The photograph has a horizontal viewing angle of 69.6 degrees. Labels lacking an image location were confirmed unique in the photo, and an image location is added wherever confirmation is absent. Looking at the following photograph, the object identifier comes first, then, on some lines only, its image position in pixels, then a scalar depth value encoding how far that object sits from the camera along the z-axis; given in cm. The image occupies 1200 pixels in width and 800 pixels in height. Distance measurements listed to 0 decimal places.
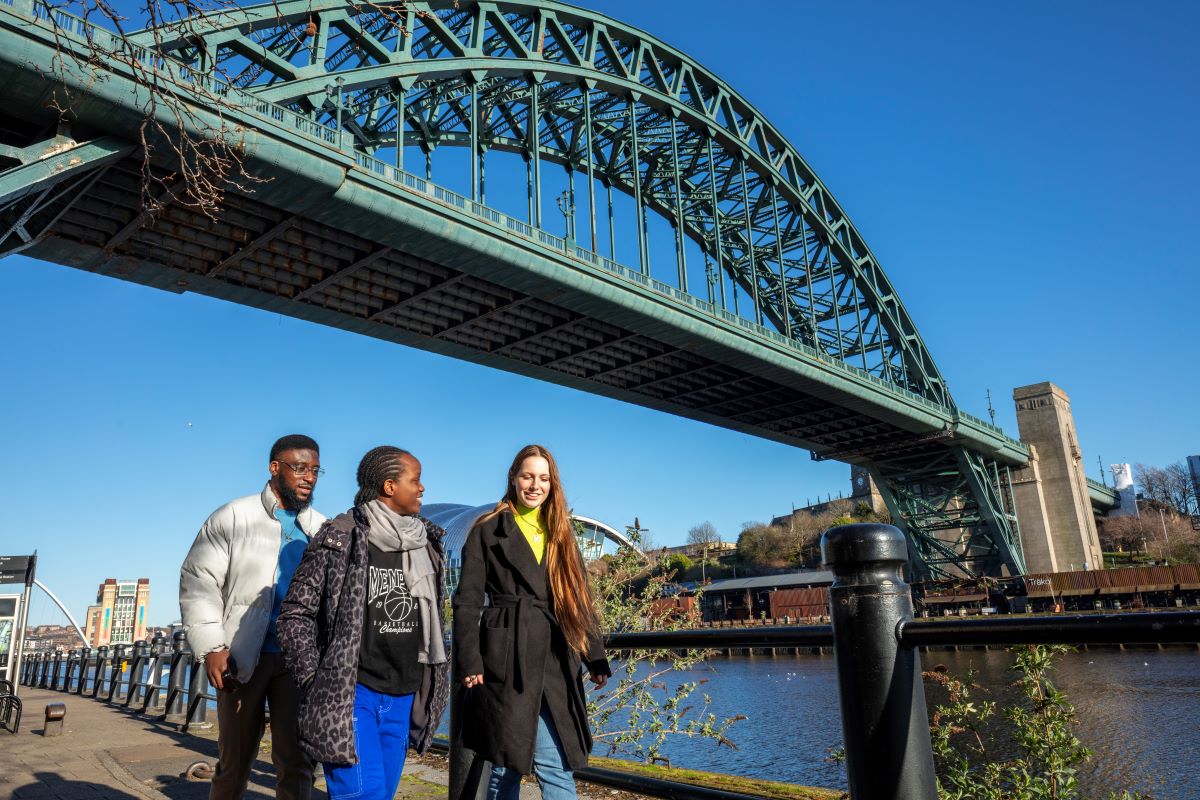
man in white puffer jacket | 344
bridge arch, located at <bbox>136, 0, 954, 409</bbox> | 2059
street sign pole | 1129
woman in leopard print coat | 272
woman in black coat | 268
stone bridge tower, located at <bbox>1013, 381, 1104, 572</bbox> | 4897
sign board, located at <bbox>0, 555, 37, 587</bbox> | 1152
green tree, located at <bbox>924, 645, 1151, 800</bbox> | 480
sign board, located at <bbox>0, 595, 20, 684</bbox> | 1125
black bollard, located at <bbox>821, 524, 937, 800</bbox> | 205
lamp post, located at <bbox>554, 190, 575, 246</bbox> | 2581
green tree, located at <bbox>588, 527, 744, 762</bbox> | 752
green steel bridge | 1702
